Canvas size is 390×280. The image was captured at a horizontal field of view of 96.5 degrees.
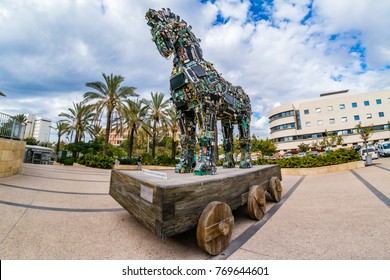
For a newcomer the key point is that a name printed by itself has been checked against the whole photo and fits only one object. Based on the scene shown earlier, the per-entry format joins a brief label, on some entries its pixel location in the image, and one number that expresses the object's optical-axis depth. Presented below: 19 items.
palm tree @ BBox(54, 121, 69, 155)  30.28
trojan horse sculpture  3.12
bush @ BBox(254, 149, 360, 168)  11.46
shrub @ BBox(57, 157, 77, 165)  18.82
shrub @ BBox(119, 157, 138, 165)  18.67
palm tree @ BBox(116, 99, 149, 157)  17.17
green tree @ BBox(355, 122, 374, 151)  22.07
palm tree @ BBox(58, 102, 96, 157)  24.23
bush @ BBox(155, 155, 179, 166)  19.09
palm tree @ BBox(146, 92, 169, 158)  20.31
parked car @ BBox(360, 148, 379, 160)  16.09
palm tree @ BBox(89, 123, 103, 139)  26.55
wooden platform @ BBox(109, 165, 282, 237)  1.66
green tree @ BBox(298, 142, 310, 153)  37.03
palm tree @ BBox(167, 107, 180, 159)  20.22
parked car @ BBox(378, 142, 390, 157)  19.54
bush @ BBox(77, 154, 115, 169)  16.70
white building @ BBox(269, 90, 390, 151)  36.62
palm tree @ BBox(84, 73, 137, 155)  16.06
